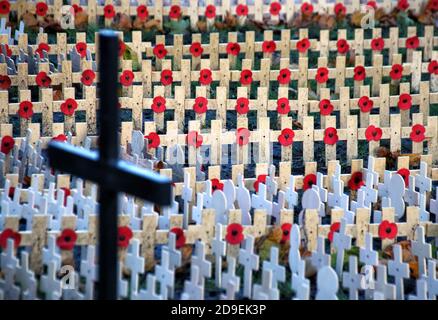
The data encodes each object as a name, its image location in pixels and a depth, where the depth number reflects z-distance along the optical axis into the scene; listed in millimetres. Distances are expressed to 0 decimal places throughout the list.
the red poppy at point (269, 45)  23504
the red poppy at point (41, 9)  25239
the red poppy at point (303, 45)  23752
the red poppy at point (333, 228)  15628
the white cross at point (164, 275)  14093
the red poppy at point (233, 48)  23194
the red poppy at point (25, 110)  19194
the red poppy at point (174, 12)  26001
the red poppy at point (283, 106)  20264
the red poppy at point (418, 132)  19551
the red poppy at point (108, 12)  25628
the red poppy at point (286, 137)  19024
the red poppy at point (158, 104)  19954
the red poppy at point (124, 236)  14853
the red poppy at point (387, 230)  15869
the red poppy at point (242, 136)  18853
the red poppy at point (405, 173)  17814
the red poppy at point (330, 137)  19334
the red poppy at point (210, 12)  26140
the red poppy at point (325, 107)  20248
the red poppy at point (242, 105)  20016
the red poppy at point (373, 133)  19489
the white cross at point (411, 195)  17349
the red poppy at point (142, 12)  25752
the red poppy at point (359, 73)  22295
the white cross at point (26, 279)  13876
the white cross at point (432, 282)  15047
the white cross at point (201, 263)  14365
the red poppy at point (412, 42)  24559
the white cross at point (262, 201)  16279
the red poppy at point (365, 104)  20590
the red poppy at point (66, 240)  14713
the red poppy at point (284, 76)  21690
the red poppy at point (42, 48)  22249
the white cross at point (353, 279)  14558
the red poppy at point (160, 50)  22621
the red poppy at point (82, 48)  22155
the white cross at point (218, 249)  14969
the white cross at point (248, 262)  14589
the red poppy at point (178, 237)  15078
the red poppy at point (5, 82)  20543
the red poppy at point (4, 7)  25179
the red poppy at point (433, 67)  22838
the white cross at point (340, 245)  15357
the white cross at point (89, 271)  13923
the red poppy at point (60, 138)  18253
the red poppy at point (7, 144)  17659
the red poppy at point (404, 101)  20822
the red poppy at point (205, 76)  21225
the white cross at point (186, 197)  16403
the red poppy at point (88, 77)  20776
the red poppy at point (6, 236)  14512
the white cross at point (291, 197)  16822
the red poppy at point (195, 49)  22760
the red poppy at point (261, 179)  17334
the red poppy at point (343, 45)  23969
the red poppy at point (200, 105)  19985
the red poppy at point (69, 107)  19396
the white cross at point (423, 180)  17597
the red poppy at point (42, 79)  20636
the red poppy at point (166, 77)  21148
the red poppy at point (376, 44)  24280
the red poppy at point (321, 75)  22000
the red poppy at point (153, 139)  18559
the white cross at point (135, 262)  14210
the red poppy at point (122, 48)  22751
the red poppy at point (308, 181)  17582
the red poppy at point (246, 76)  21411
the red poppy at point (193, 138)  18683
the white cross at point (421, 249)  15419
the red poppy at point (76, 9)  25535
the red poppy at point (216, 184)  16968
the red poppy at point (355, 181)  17954
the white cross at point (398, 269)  14659
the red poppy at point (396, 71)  22683
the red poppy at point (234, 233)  15279
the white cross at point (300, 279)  14109
